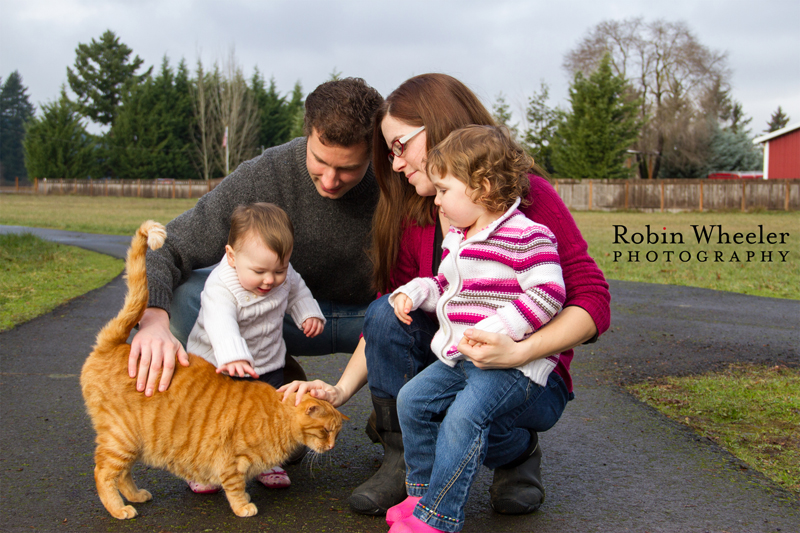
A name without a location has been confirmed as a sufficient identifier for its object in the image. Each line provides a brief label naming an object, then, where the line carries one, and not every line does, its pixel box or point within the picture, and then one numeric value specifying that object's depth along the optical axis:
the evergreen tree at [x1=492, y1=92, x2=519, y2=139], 39.69
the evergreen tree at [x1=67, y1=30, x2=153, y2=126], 54.31
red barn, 34.50
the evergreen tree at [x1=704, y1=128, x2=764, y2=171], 51.34
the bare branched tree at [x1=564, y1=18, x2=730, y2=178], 41.59
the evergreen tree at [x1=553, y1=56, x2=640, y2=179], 32.81
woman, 2.36
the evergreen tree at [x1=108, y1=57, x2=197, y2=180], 49.66
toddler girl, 2.19
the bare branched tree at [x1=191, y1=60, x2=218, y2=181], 49.44
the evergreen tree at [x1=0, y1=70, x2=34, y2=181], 74.25
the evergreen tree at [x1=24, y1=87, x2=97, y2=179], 47.56
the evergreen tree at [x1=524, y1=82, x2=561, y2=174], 39.62
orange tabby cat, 2.42
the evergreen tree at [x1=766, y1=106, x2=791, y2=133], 79.94
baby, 2.65
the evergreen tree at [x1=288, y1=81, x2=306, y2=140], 51.03
